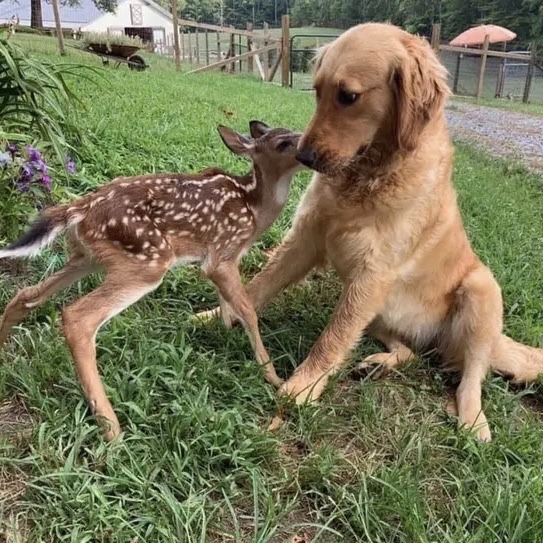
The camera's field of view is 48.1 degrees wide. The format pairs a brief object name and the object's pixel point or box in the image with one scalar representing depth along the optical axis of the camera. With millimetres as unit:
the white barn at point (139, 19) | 53250
